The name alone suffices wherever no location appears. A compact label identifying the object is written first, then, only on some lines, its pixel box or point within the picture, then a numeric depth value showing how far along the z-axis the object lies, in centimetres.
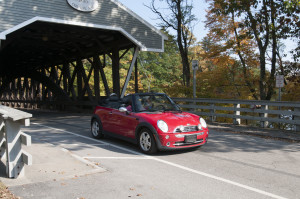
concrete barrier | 463
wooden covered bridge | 1405
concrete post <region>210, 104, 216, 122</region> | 1319
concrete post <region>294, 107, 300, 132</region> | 999
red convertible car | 662
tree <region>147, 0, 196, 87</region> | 2477
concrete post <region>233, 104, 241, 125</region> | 1226
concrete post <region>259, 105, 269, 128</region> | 1127
